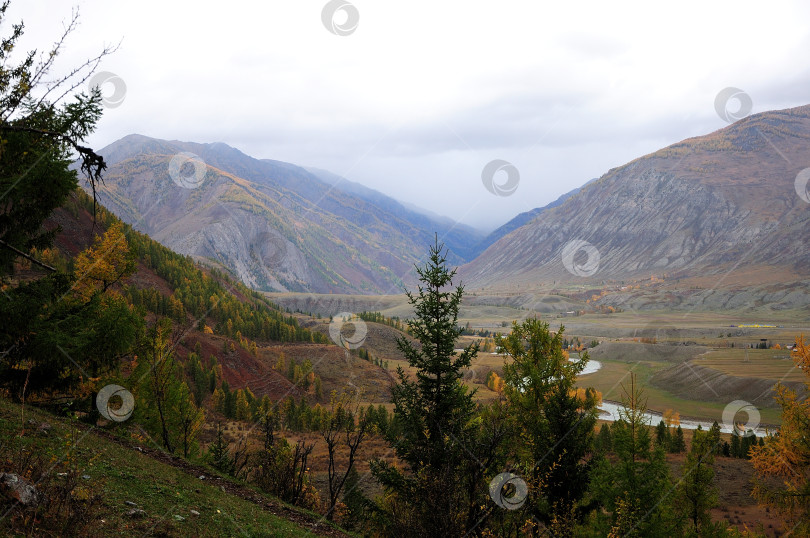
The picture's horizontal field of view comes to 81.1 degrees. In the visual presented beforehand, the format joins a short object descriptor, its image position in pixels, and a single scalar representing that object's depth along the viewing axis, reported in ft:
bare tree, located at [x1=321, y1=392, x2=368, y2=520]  71.65
